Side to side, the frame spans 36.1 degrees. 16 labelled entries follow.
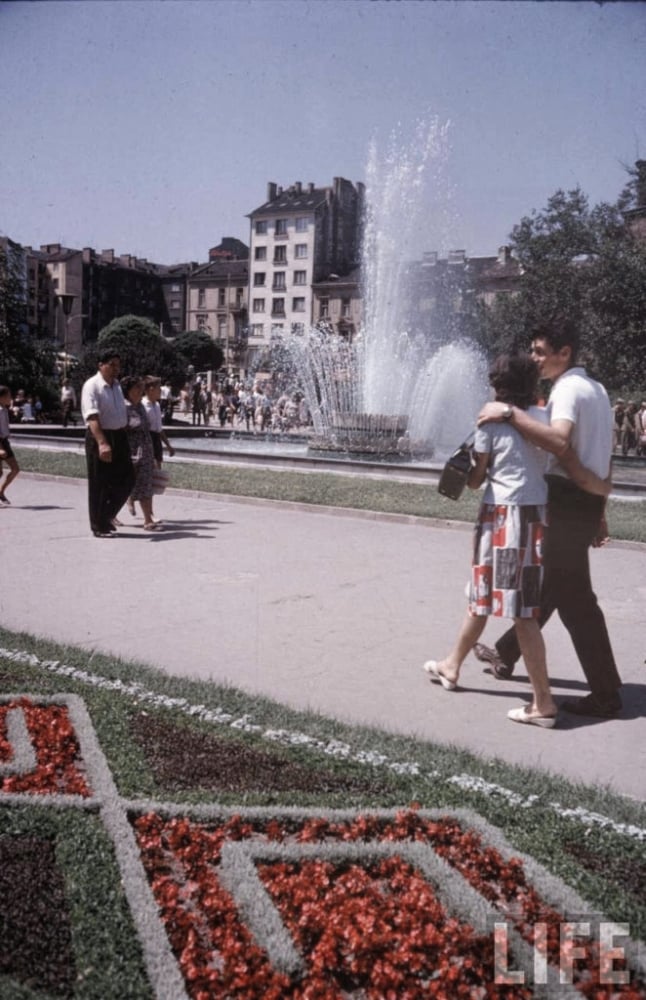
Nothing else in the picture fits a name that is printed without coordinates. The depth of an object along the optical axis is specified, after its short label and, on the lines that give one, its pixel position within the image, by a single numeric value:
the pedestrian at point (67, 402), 32.41
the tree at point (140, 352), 47.34
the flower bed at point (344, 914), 2.41
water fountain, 27.94
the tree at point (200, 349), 86.94
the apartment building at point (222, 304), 98.49
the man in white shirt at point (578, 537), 4.77
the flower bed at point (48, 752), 3.57
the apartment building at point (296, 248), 91.06
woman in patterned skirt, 4.54
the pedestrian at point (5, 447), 12.73
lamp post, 31.66
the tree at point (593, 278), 35.72
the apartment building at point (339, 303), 87.94
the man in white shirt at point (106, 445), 10.05
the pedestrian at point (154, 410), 11.34
